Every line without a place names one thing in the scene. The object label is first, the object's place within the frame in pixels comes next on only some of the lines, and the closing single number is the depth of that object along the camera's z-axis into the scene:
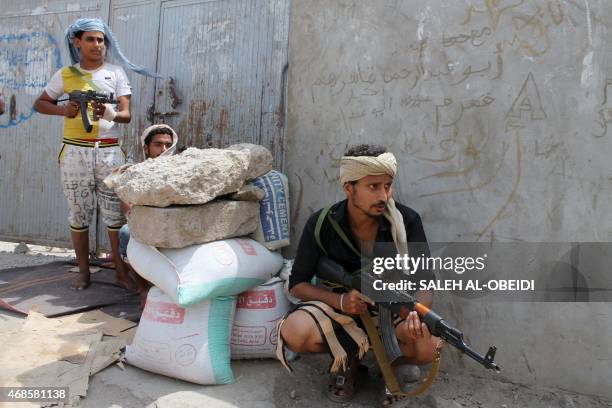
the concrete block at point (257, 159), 3.21
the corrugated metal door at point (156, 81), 4.02
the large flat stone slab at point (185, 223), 2.79
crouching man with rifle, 2.40
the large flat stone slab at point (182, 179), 2.75
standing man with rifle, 3.64
